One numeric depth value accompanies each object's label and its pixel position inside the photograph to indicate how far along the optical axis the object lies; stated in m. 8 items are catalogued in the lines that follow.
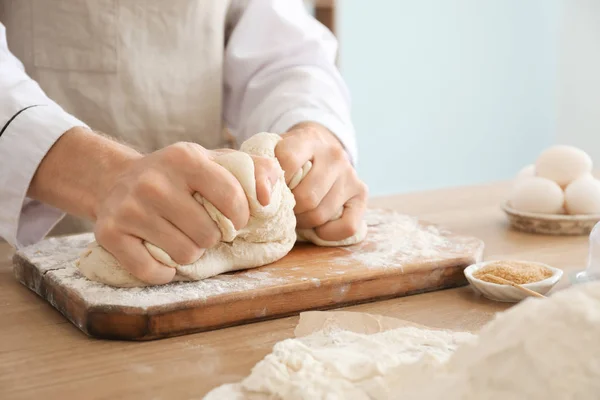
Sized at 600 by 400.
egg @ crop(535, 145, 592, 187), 1.50
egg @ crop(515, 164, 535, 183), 1.57
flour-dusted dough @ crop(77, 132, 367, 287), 1.02
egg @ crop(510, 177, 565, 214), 1.47
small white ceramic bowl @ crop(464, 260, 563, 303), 1.03
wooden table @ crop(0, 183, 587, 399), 0.78
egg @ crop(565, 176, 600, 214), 1.45
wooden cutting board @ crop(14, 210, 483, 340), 0.93
